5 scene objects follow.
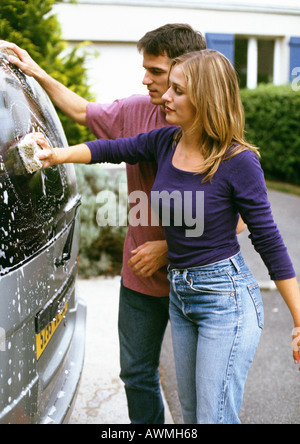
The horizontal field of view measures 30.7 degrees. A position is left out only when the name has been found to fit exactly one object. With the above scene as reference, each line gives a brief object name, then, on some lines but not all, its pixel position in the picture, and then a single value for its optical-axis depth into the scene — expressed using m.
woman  1.93
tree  3.77
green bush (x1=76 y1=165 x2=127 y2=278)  5.43
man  2.30
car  1.64
